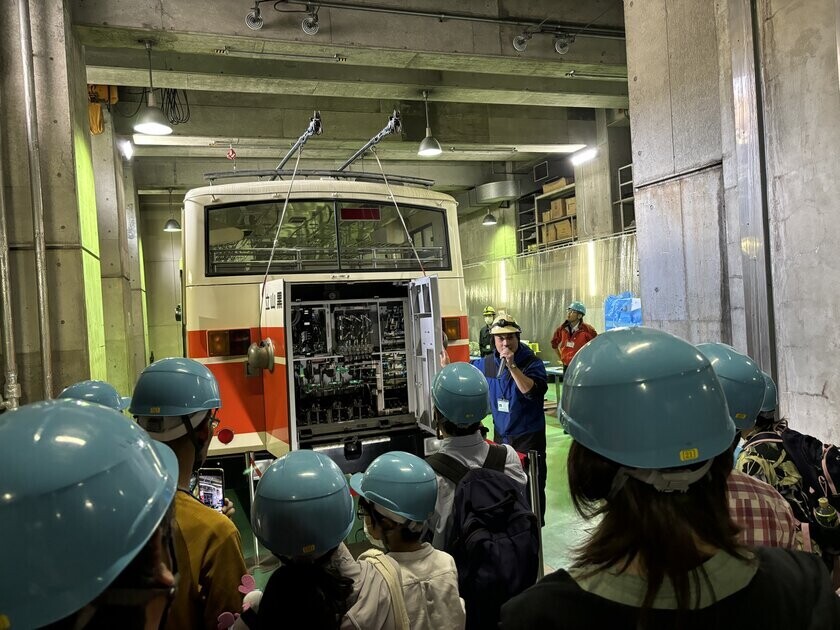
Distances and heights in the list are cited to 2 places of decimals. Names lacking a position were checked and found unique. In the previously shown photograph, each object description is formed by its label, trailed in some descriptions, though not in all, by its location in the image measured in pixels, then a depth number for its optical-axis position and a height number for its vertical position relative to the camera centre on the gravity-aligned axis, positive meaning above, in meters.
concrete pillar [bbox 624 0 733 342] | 4.52 +1.05
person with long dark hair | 0.95 -0.40
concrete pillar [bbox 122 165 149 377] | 11.96 +0.99
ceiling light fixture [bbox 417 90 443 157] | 8.57 +2.37
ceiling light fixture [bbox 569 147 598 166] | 11.80 +2.92
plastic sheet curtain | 10.64 +0.37
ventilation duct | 14.93 +2.89
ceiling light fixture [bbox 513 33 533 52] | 6.69 +3.00
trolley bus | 4.93 +0.05
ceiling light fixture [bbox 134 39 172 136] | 6.49 +2.27
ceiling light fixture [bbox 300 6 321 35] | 5.89 +2.95
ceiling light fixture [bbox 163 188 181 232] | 14.35 +2.40
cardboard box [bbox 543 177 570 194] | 13.89 +2.81
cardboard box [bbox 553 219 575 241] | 13.80 +1.67
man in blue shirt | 4.33 -0.68
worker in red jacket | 8.67 -0.52
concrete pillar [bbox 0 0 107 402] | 4.49 +1.00
